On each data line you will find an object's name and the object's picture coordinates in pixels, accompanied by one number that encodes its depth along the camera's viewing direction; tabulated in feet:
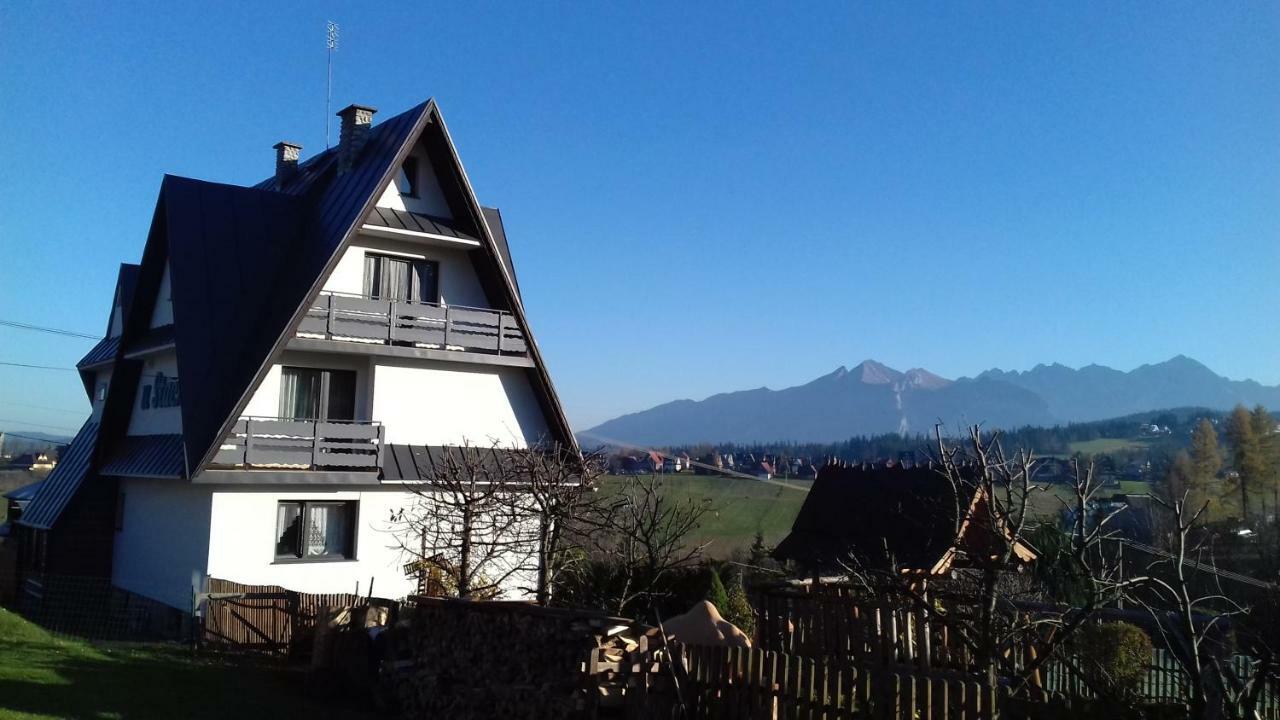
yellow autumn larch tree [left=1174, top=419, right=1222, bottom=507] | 195.93
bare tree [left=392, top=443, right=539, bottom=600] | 52.65
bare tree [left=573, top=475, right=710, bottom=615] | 53.67
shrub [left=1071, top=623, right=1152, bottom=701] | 47.85
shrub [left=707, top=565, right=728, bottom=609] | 57.36
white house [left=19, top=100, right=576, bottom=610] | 66.74
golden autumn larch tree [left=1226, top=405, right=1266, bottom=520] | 184.24
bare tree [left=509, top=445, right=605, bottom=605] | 51.19
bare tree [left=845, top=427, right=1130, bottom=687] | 25.66
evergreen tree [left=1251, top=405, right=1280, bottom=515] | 184.44
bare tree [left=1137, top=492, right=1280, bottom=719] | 21.61
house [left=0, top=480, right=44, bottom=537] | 88.43
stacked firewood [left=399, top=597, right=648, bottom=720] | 37.76
